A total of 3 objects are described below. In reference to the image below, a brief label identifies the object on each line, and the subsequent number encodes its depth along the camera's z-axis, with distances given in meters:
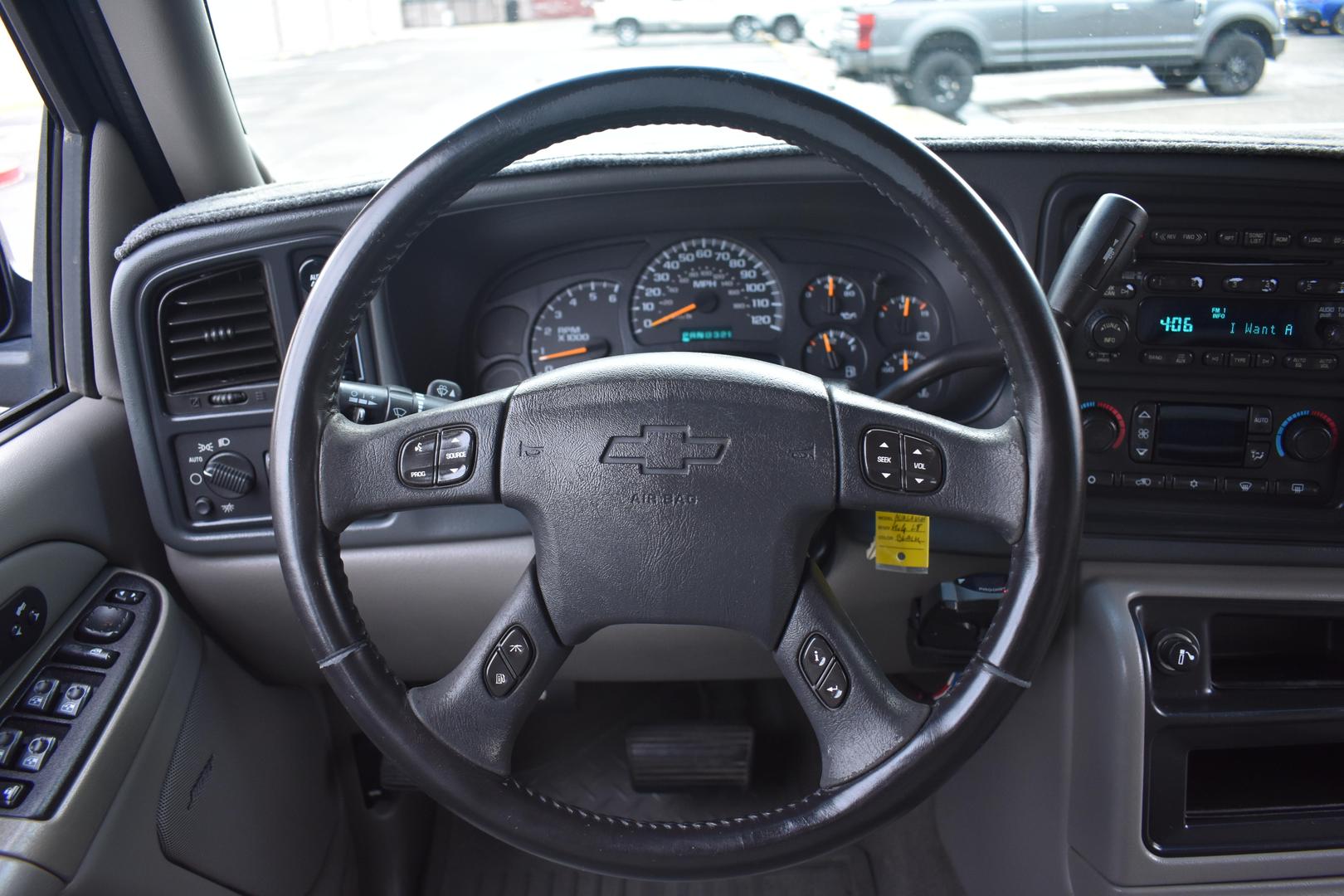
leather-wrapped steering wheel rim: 0.90
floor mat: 1.94
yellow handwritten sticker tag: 1.12
